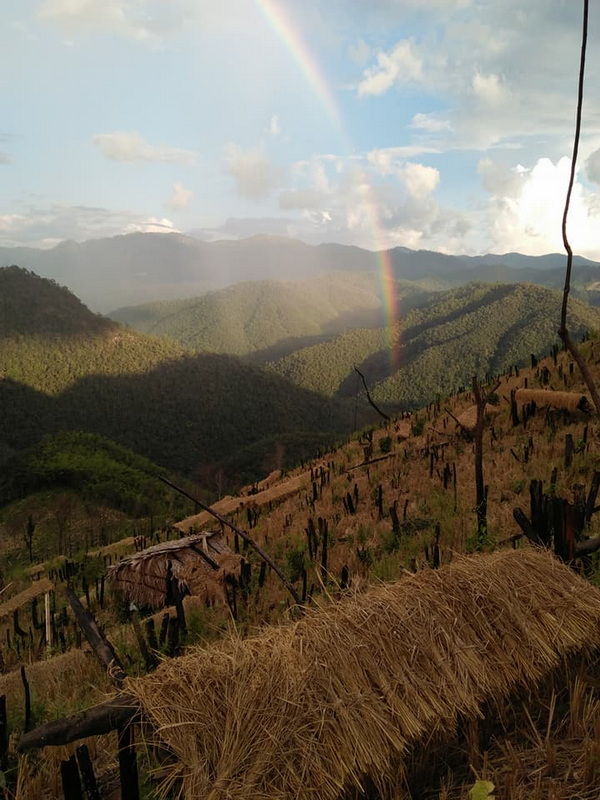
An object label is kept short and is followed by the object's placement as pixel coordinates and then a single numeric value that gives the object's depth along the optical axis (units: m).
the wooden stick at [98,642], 2.88
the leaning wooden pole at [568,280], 2.80
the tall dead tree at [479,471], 6.86
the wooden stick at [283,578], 4.11
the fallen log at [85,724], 2.34
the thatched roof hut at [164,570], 8.46
